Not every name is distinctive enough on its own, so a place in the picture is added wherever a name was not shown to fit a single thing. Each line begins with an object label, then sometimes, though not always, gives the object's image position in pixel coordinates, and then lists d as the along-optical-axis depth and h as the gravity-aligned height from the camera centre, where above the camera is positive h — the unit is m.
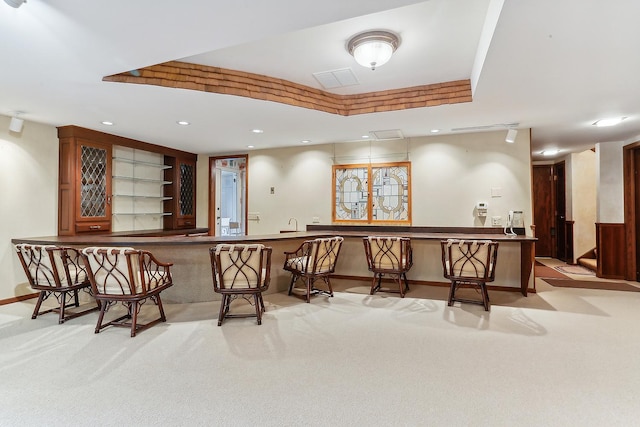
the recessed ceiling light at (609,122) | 4.25 +1.23
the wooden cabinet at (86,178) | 4.62 +0.54
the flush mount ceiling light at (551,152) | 6.58 +1.30
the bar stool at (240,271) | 3.20 -0.55
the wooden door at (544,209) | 8.00 +0.15
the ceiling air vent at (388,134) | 4.84 +1.23
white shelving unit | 5.43 +0.46
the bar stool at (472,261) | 3.71 -0.53
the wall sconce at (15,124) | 4.09 +1.13
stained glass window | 5.39 +0.38
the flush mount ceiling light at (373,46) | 2.58 +1.35
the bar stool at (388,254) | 4.25 -0.52
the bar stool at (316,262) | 3.97 -0.59
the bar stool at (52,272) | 3.33 -0.59
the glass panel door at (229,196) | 6.83 +0.42
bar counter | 3.89 -0.55
